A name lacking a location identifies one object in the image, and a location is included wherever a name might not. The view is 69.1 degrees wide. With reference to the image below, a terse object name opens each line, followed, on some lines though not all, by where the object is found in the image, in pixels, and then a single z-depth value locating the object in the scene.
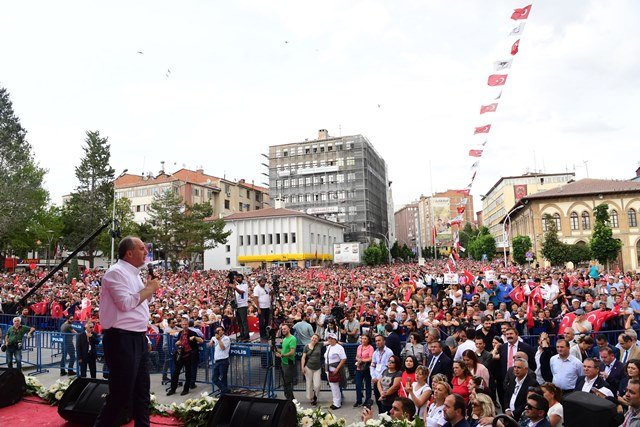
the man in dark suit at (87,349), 11.92
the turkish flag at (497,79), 13.67
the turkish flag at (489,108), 14.53
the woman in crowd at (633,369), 5.94
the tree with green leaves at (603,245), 45.28
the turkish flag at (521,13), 12.03
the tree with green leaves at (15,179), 42.58
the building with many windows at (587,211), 58.62
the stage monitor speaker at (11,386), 5.40
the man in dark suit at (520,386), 6.67
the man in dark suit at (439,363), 7.99
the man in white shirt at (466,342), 8.88
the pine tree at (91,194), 56.47
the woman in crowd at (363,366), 9.47
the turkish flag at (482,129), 15.39
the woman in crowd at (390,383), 7.85
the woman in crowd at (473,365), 7.52
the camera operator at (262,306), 14.58
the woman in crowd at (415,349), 9.14
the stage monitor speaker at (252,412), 4.19
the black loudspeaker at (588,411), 5.26
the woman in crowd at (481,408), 5.26
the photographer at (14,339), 12.63
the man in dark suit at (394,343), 9.77
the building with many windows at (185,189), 73.38
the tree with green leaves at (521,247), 59.47
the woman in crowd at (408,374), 7.51
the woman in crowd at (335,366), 9.67
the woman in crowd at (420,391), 6.93
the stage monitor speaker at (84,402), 4.68
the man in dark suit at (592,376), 6.67
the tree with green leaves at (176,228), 44.84
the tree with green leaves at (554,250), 51.16
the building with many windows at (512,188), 99.84
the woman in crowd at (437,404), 5.75
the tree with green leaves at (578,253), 51.09
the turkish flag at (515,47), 12.95
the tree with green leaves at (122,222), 56.83
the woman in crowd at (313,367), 10.09
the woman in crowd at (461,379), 7.06
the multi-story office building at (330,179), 86.56
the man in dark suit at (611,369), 7.06
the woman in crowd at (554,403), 5.49
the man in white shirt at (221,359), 10.58
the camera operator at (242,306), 13.40
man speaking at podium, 3.38
